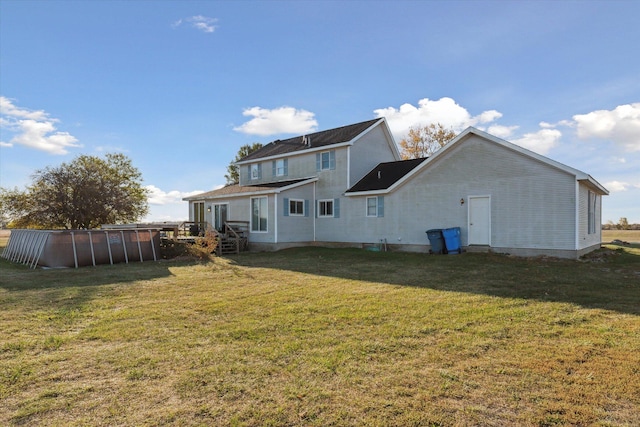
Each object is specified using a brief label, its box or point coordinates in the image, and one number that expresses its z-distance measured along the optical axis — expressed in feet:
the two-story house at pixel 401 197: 44.70
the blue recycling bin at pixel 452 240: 49.98
